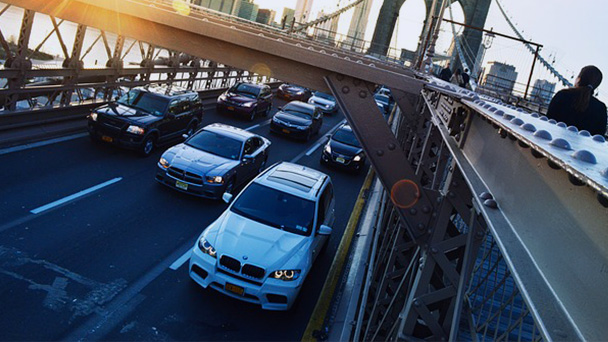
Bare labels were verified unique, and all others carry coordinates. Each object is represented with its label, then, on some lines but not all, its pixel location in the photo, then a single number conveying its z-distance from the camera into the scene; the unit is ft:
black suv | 47.47
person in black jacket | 13.92
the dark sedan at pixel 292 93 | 115.44
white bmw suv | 25.36
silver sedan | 40.24
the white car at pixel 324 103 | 107.86
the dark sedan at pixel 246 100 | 79.05
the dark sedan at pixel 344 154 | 60.75
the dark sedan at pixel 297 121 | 72.64
